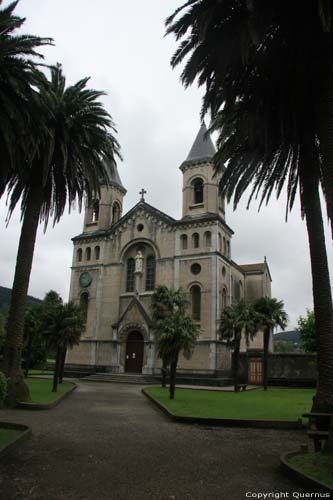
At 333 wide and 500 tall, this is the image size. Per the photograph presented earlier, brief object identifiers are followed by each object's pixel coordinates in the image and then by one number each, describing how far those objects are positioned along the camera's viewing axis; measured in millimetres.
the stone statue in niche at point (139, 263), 42278
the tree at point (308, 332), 49062
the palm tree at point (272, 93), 11031
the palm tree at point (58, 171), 17797
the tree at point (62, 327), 26016
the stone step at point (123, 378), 35494
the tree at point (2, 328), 34906
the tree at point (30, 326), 35750
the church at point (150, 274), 38094
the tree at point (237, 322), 29988
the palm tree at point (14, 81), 12297
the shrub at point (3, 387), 9216
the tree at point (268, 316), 32594
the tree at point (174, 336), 23875
